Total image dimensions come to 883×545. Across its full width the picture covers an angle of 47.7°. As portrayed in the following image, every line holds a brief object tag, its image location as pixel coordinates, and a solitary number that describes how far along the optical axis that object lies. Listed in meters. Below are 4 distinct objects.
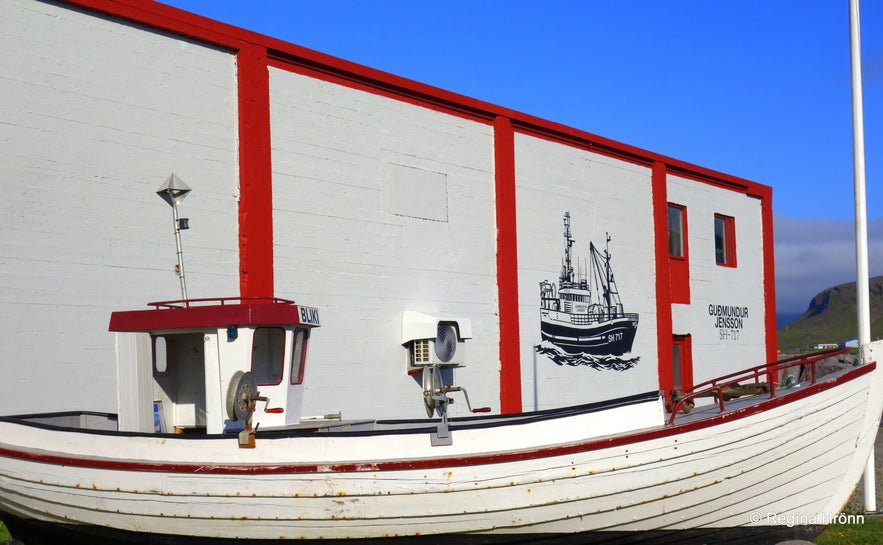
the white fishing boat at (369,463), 9.16
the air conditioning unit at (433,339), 16.45
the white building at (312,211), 12.39
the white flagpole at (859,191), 13.79
